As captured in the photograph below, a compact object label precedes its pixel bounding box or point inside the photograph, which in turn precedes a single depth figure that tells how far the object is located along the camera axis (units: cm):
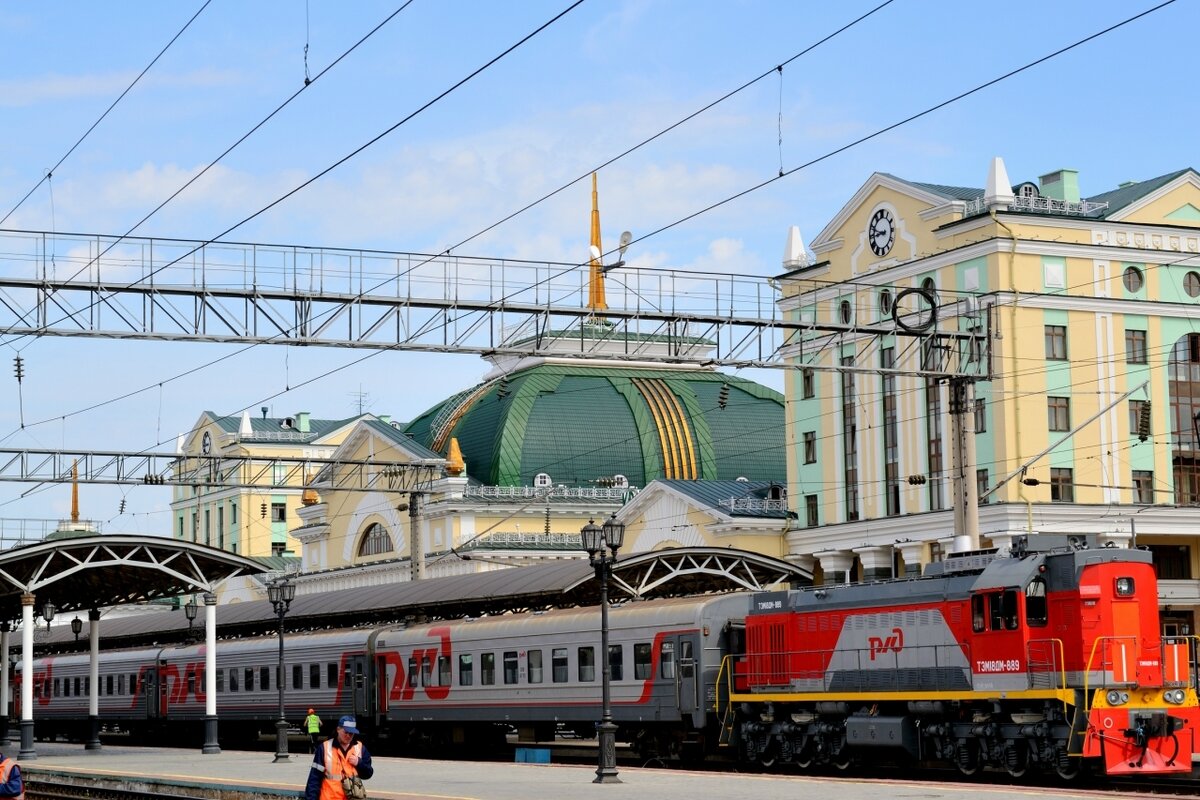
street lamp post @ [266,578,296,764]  4556
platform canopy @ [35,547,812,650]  5191
